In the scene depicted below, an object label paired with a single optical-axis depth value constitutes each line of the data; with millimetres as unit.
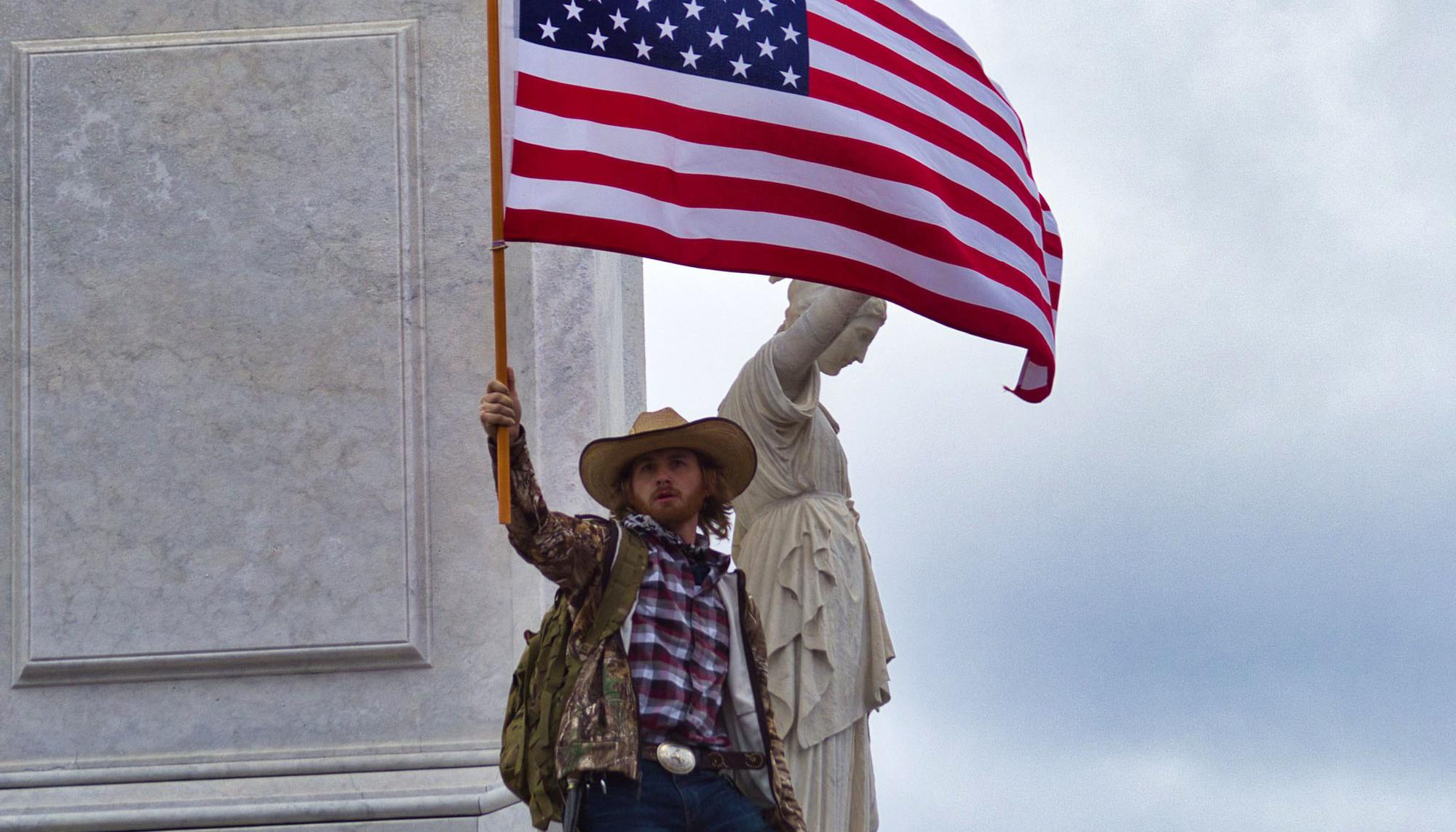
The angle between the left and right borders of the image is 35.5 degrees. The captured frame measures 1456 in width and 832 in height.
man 6730
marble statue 9164
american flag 7523
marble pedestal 8859
